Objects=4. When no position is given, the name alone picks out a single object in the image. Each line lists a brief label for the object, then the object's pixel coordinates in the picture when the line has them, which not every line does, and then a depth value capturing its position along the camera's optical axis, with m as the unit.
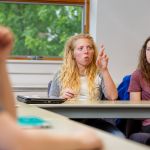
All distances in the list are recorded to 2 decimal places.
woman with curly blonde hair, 2.91
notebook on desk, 2.41
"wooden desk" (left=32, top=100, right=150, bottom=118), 2.35
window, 4.09
